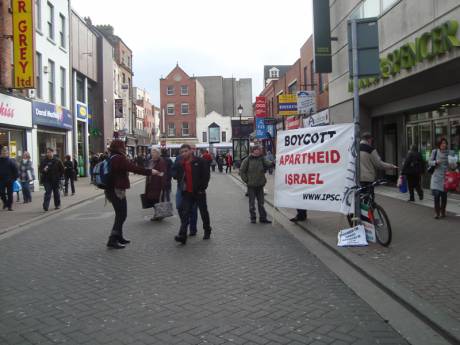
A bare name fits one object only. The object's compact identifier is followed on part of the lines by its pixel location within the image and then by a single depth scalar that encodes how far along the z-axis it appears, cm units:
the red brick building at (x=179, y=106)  7419
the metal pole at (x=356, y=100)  753
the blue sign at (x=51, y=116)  2120
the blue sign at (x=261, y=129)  2670
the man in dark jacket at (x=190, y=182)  826
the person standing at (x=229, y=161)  4044
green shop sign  1056
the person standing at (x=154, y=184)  1122
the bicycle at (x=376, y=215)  723
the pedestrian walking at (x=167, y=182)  1206
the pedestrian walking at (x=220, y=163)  4264
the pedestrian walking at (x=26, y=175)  1560
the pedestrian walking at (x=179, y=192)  843
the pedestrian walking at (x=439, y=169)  967
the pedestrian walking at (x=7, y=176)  1381
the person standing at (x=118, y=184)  786
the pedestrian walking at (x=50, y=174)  1341
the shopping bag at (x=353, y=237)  743
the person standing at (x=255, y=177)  1044
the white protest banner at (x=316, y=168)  785
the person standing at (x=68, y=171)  1858
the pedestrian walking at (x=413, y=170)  1281
